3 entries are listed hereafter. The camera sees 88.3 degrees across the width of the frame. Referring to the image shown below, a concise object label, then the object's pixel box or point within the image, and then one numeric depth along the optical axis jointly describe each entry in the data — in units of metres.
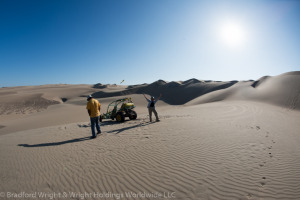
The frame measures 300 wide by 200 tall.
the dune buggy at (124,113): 10.66
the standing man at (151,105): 9.61
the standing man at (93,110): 6.65
